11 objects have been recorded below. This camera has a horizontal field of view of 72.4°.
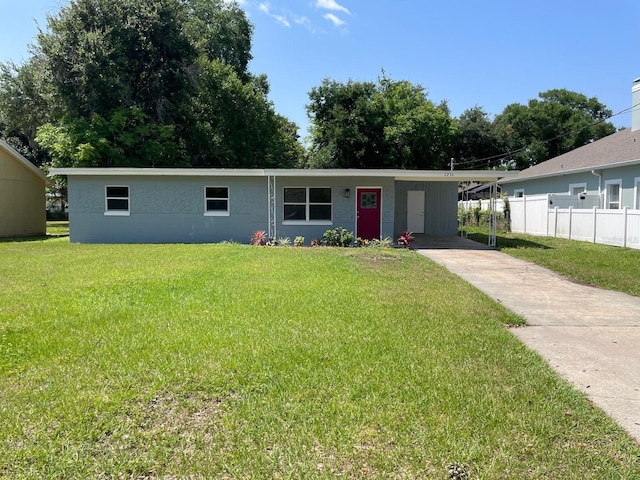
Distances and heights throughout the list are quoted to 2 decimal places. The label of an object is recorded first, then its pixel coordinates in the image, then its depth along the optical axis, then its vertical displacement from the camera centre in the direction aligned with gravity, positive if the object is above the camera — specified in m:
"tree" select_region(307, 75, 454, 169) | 29.09 +6.03
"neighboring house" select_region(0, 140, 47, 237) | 19.59 +1.01
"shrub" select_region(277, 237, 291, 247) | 14.72 -0.81
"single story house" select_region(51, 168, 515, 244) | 15.72 +0.40
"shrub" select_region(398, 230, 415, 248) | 14.52 -0.73
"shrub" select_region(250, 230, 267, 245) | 14.92 -0.72
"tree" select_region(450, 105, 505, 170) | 42.94 +7.45
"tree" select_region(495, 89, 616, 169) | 42.16 +8.69
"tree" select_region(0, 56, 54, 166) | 25.44 +7.12
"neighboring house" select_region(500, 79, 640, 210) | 16.98 +2.01
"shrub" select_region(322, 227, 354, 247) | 14.82 -0.68
